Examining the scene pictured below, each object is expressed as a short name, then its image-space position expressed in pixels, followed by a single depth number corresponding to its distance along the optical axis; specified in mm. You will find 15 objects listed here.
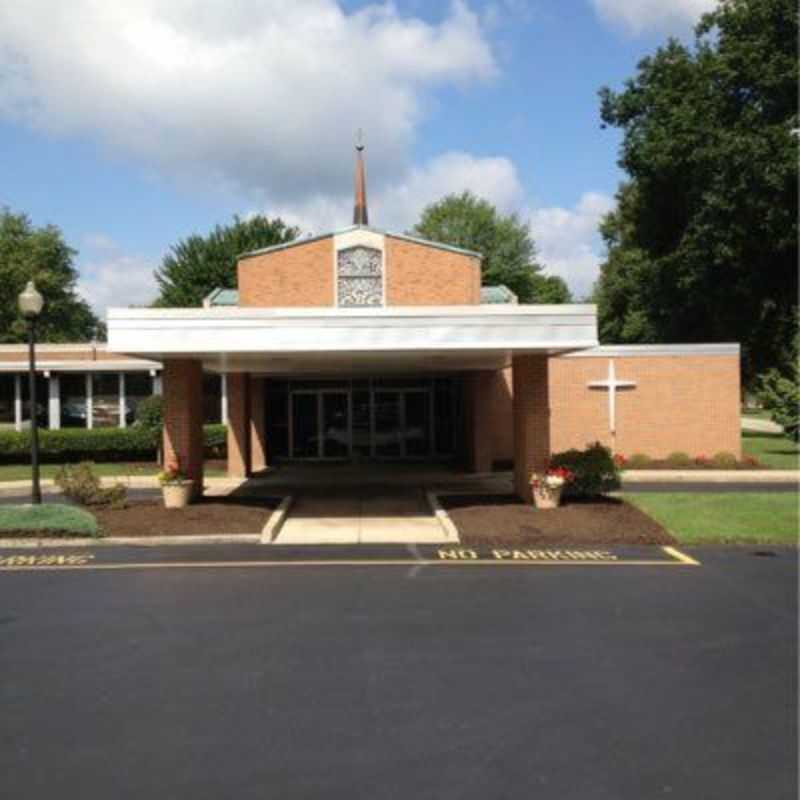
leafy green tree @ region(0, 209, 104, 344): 61656
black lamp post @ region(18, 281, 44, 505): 15547
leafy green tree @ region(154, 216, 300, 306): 49281
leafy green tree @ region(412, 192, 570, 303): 68188
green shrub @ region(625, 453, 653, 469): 24422
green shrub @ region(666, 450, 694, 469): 24500
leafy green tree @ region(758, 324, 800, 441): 28891
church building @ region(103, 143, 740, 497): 14703
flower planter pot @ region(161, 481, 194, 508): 16344
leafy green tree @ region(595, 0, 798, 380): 36406
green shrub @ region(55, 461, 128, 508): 16500
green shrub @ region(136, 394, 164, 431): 27578
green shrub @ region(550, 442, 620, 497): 16641
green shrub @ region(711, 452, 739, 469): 24484
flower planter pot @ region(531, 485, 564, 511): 15984
